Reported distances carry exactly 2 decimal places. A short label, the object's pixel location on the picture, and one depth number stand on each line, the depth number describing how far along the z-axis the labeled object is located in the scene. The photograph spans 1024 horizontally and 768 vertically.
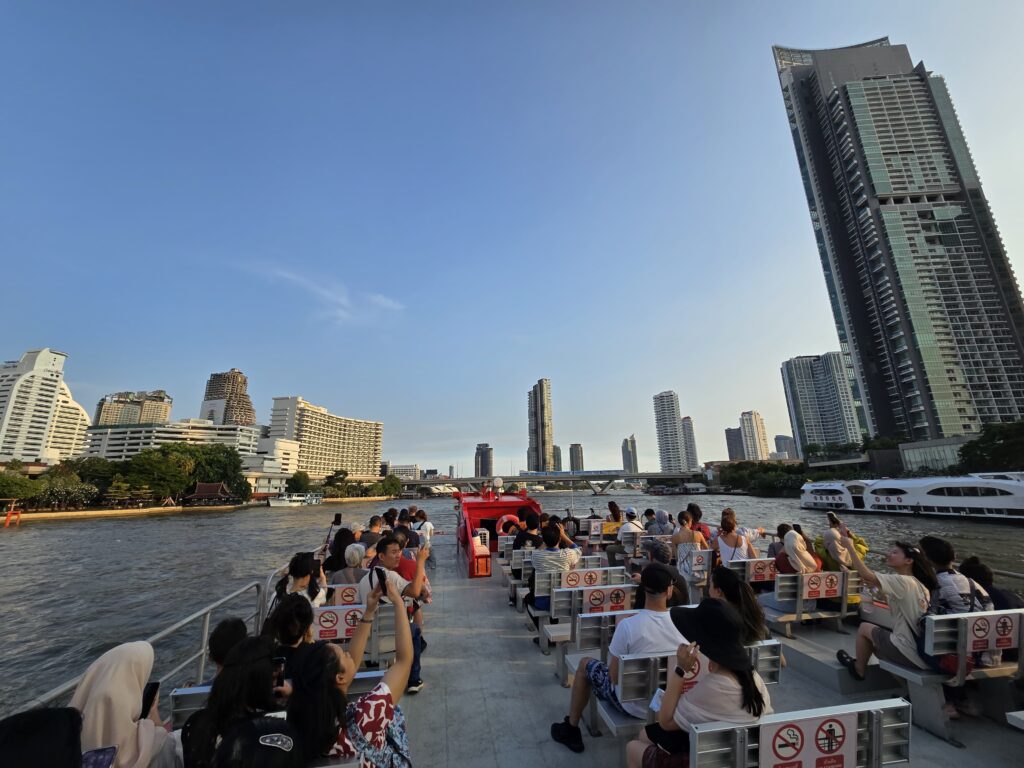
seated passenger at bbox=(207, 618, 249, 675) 2.70
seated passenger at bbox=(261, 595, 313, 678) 3.15
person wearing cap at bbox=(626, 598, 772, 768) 2.48
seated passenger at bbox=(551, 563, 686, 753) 3.39
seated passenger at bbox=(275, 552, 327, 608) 5.02
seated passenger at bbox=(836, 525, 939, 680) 4.01
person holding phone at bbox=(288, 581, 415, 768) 2.20
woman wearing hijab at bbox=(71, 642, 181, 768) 2.23
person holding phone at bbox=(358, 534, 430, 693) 5.12
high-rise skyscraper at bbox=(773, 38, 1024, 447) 84.19
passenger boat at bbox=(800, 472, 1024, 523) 34.66
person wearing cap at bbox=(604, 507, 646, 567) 10.62
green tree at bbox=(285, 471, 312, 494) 110.56
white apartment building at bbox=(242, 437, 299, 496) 121.06
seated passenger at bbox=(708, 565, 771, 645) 3.15
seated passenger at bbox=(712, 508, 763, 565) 7.43
